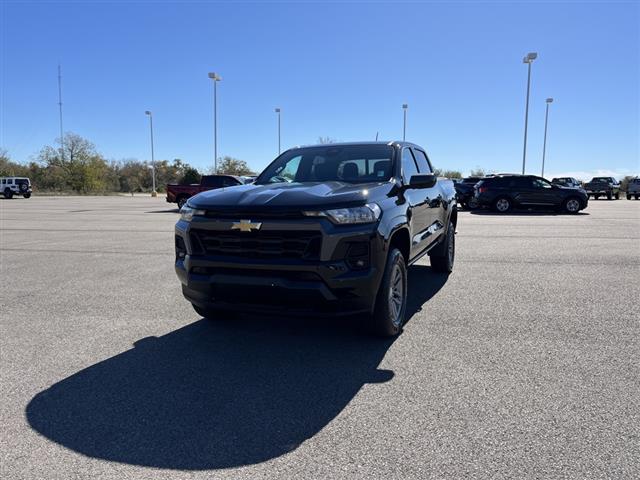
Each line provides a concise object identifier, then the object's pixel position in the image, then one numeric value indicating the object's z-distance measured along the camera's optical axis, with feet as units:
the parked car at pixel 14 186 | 137.18
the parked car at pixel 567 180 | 113.80
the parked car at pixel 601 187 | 123.34
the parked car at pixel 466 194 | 78.18
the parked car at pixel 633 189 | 122.11
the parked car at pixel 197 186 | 67.77
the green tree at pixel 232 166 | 272.92
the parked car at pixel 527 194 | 66.69
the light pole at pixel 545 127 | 161.17
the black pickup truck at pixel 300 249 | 11.75
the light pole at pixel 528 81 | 120.27
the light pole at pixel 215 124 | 140.78
